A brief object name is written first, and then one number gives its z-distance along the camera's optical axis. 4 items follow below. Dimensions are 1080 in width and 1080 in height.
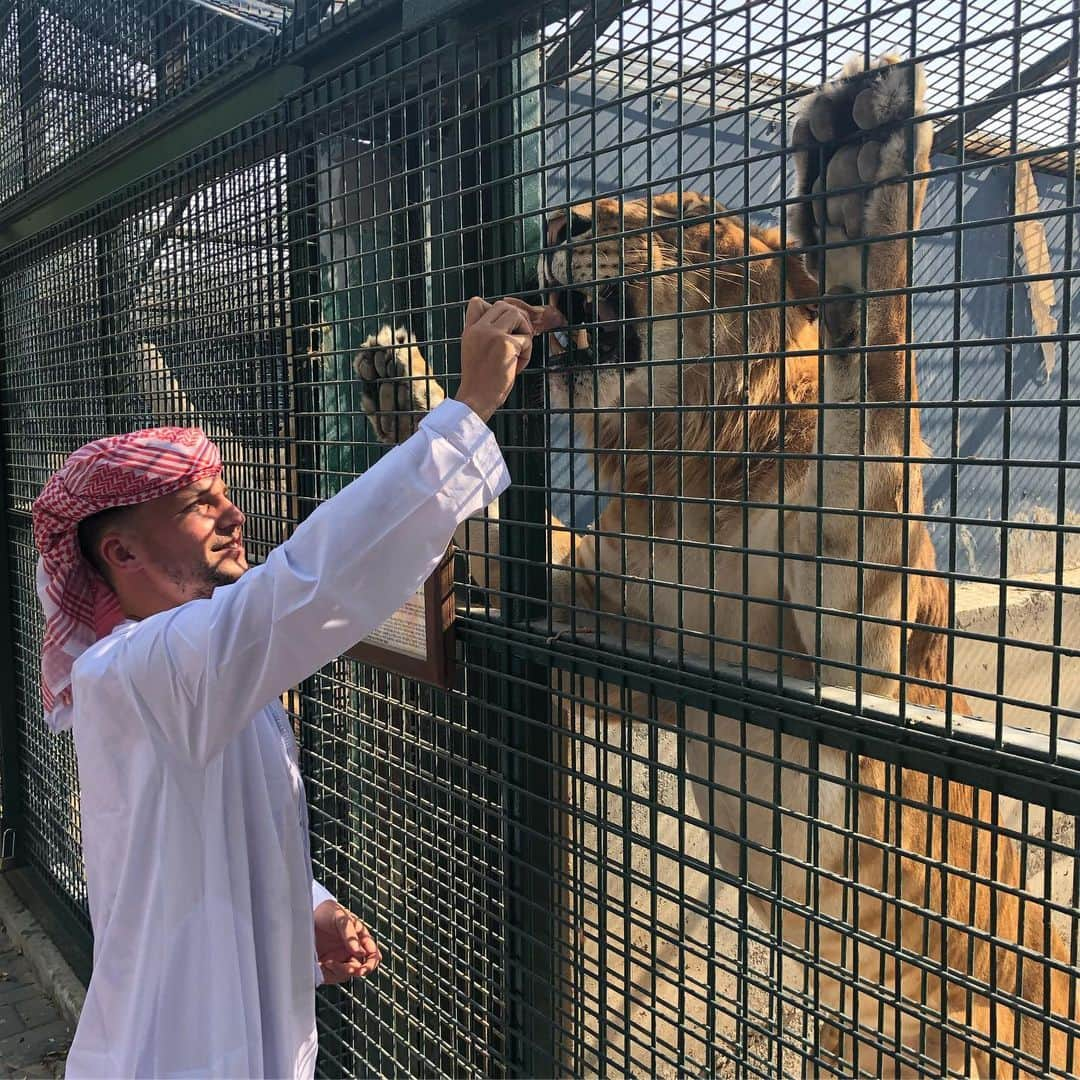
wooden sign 2.51
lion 1.66
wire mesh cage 1.63
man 1.60
